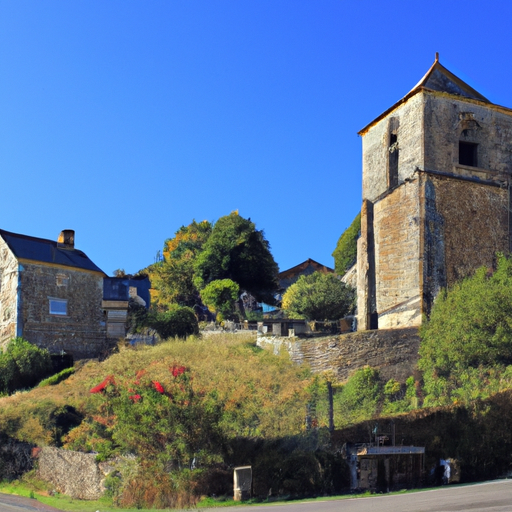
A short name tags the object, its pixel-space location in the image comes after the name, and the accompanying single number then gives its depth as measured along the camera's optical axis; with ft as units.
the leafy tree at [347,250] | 147.02
